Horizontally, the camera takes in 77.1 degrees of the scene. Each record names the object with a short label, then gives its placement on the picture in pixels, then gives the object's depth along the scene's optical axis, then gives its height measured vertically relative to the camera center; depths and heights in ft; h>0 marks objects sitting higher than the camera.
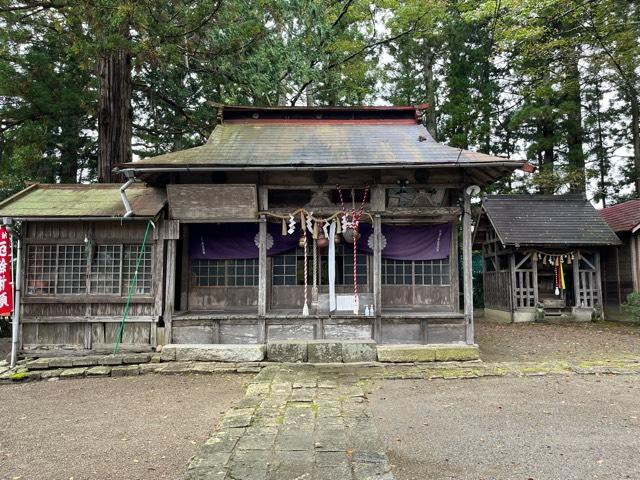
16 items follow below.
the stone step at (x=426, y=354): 25.79 -5.38
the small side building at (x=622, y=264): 47.62 +0.56
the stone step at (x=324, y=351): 25.66 -5.14
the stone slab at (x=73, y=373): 24.36 -6.09
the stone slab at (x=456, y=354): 26.03 -5.45
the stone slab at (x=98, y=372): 24.66 -6.09
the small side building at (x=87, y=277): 26.45 -0.30
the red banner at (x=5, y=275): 26.17 -0.11
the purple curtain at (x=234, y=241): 30.07 +2.33
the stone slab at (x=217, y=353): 25.88 -5.25
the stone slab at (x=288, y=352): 25.81 -5.20
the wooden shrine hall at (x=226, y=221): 26.21 +3.25
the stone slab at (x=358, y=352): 25.68 -5.19
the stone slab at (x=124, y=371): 24.70 -6.08
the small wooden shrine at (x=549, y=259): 48.83 +1.25
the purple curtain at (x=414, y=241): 29.99 +2.16
